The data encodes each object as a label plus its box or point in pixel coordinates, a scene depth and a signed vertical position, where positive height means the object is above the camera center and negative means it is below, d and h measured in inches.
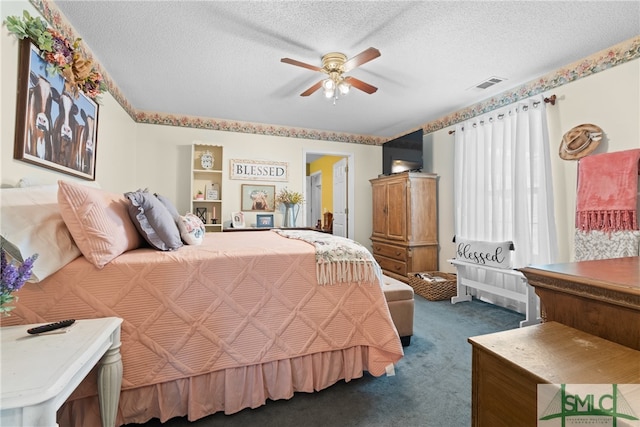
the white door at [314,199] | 280.8 +24.9
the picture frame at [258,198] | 175.0 +15.5
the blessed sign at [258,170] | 172.1 +32.9
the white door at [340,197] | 205.9 +20.1
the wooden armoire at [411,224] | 159.6 -0.3
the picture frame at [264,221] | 175.3 +0.7
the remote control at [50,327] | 41.1 -16.3
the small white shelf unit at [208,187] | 164.7 +20.9
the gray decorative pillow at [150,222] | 62.0 -0.2
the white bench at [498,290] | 104.7 -28.2
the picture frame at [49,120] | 59.0 +25.2
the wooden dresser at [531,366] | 26.8 -14.4
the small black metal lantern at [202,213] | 165.9 +5.2
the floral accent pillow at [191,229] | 74.2 -2.3
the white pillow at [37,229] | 45.6 -1.5
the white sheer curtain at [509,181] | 110.3 +19.4
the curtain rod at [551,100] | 106.9 +48.0
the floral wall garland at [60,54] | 58.6 +40.2
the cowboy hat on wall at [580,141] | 95.3 +29.5
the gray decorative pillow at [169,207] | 80.0 +4.3
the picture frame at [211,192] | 166.7 +17.8
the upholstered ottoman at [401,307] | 84.7 -25.8
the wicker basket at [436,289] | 135.7 -32.3
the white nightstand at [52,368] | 28.9 -17.8
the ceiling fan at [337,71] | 86.9 +50.2
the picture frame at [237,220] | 169.3 +1.2
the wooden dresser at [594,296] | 30.3 -8.6
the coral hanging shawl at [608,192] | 83.6 +10.5
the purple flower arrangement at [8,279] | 33.4 -7.3
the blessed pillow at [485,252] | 119.0 -12.9
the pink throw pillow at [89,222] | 50.5 -0.3
